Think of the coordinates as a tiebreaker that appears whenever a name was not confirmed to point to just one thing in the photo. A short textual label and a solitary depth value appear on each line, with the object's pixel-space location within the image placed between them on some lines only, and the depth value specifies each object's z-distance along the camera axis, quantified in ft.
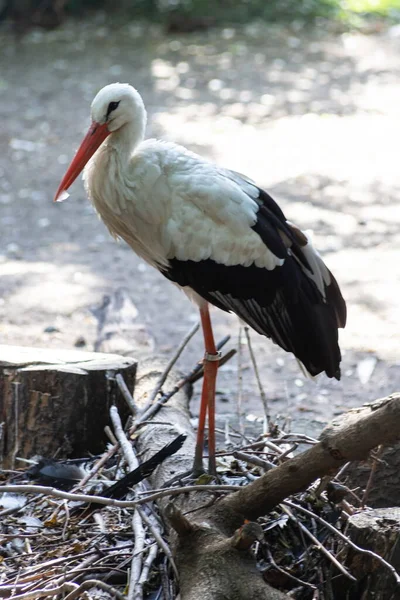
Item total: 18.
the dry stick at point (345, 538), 15.85
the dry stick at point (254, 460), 19.10
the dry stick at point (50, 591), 16.55
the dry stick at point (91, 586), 16.19
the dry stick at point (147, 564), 16.70
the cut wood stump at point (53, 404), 23.11
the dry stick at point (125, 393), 23.36
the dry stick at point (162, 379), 24.03
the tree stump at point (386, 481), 19.62
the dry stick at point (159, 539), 17.11
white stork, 21.40
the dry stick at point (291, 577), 17.01
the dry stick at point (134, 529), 16.44
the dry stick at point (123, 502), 16.63
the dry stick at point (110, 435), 22.50
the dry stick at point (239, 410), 24.95
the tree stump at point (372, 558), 16.26
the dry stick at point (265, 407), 23.85
